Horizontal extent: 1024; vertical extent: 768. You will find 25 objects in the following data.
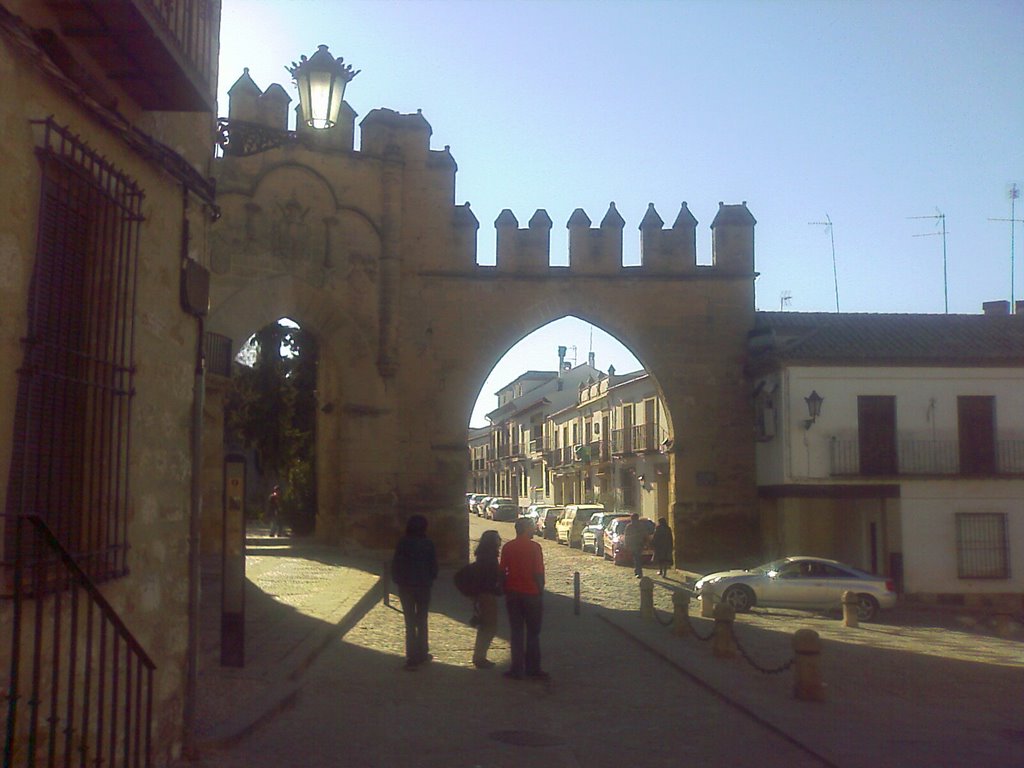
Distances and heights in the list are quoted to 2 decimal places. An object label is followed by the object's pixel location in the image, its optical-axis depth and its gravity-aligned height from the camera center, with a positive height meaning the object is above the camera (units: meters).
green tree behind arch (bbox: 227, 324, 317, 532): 34.97 +2.76
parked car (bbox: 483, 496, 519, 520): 59.90 -0.96
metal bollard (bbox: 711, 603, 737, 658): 12.78 -1.72
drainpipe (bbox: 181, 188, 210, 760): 6.91 +0.15
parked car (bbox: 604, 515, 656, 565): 29.94 -1.57
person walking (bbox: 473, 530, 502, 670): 11.59 -1.09
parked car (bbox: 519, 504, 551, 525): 46.70 -1.07
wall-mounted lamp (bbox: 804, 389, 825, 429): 25.33 +1.87
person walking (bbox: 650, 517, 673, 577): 26.27 -1.37
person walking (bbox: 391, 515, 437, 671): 11.24 -0.93
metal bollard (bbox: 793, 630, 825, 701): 9.91 -1.60
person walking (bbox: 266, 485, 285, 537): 32.88 -0.84
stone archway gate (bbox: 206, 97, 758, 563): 26.45 +4.41
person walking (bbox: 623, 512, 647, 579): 26.59 -1.35
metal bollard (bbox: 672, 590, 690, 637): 14.48 -1.66
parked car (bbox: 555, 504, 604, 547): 38.56 -1.17
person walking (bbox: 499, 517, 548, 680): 11.01 -1.14
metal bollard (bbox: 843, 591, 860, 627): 18.27 -2.00
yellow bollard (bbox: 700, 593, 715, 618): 18.04 -1.94
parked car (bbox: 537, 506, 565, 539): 43.40 -1.32
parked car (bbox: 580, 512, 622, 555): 34.44 -1.43
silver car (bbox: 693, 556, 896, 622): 20.14 -1.86
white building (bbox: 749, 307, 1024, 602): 24.69 +0.83
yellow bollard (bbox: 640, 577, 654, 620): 16.81 -1.72
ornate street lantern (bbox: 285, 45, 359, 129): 9.90 +3.55
